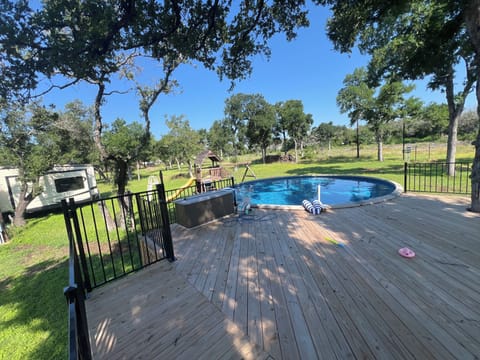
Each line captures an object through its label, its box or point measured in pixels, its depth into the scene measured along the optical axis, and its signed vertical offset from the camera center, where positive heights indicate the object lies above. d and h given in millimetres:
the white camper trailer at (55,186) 8812 -736
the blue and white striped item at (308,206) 4973 -1531
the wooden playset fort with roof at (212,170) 13891 -897
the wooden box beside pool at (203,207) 4457 -1212
